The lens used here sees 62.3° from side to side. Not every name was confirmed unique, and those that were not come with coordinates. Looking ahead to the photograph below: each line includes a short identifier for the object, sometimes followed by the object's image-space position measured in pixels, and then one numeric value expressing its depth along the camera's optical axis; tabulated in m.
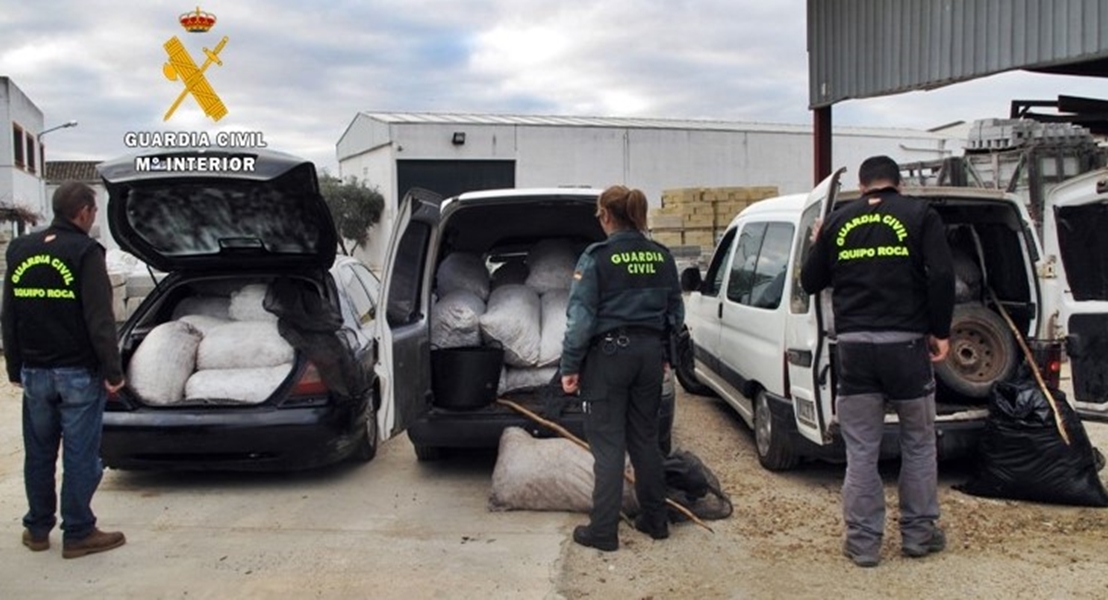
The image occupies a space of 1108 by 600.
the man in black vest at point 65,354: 4.57
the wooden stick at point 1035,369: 5.13
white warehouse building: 36.81
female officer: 4.59
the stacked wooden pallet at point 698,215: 22.27
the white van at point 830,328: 5.21
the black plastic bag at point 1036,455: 5.15
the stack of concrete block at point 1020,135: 13.95
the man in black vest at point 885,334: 4.31
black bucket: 6.02
